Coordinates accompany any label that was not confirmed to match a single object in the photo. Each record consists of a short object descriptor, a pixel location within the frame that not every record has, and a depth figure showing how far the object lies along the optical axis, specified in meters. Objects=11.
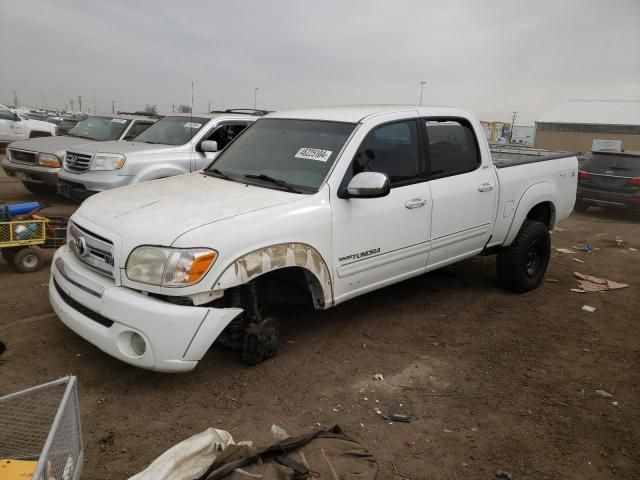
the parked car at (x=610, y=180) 10.59
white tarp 2.16
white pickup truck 2.97
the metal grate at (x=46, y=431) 1.86
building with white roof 33.72
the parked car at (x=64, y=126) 17.99
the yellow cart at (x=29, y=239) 5.08
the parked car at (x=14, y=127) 14.35
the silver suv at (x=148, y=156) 6.98
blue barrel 5.30
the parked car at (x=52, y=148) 8.37
